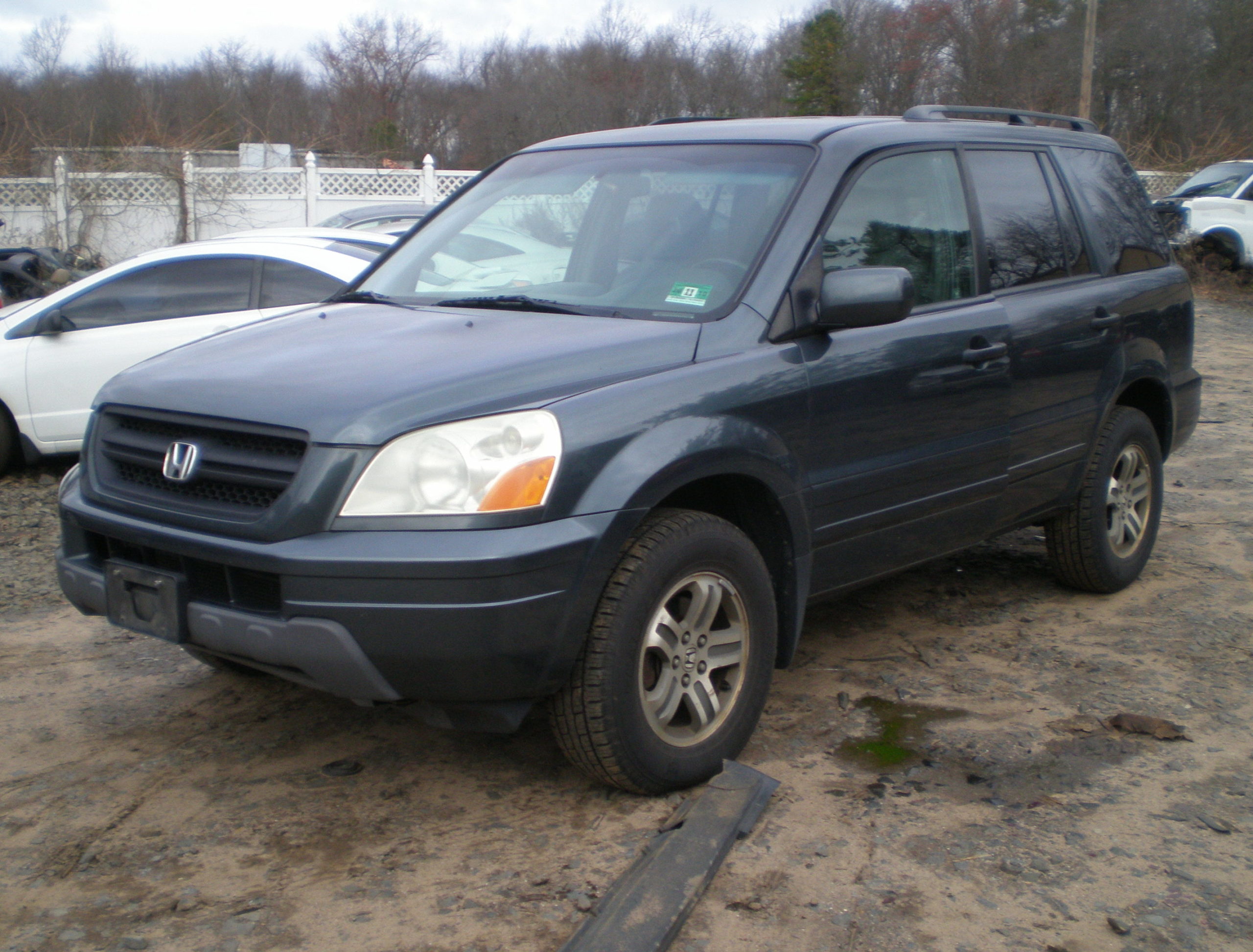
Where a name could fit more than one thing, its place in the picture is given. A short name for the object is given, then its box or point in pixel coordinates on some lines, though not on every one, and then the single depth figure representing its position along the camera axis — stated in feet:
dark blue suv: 8.89
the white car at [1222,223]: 57.67
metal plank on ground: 8.25
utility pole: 74.95
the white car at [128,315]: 22.45
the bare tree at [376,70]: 163.12
